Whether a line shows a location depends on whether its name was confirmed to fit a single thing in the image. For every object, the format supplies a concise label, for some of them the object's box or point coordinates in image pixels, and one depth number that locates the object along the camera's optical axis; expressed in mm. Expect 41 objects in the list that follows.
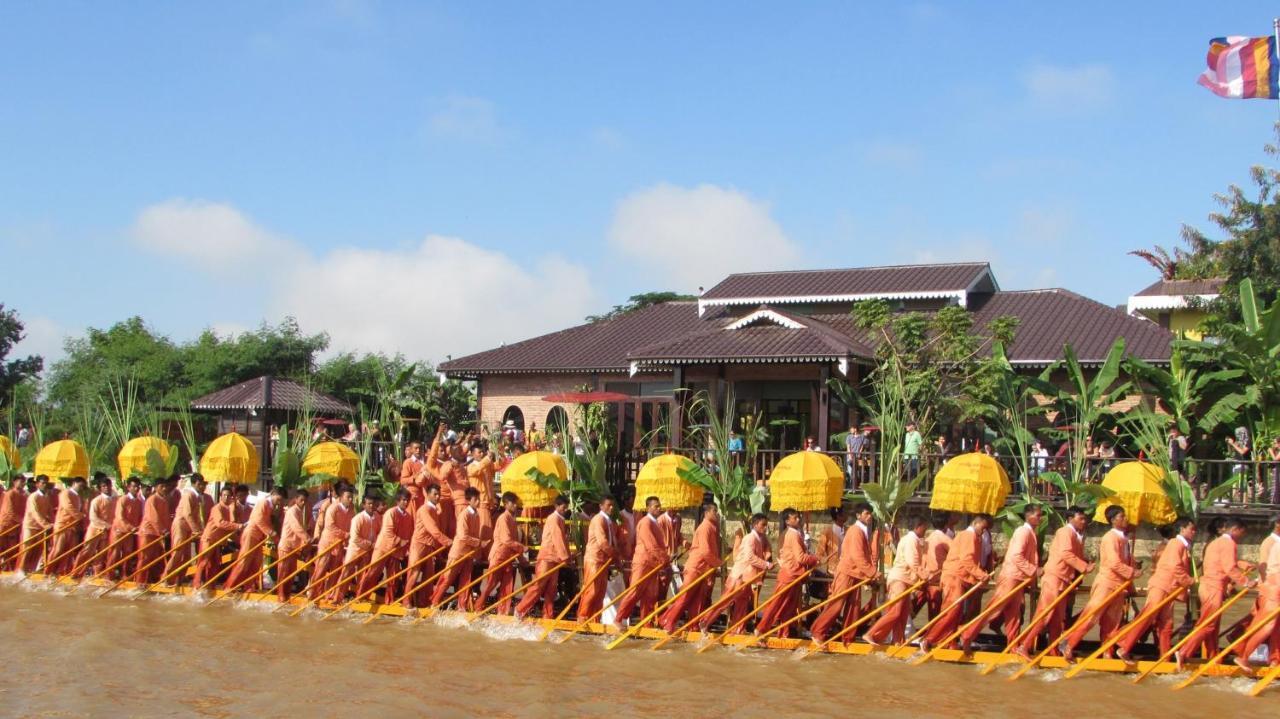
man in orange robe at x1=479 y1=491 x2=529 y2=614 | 12781
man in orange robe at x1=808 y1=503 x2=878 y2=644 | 11406
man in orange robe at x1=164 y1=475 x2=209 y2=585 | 15273
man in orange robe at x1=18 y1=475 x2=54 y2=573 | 16406
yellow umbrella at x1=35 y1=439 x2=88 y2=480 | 17891
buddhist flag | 18734
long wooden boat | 10344
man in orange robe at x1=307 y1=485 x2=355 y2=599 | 13938
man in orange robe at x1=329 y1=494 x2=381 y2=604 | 13734
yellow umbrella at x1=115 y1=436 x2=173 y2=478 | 17688
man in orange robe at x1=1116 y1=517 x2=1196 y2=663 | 10312
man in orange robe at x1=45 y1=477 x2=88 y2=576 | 16188
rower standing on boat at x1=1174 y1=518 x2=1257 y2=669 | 10336
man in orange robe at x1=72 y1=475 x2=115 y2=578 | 15773
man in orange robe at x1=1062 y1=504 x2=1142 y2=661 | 10453
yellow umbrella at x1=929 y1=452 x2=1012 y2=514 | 11914
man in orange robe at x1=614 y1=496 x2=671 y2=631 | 12109
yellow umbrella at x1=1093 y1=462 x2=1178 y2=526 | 12539
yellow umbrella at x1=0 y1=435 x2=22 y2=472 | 20016
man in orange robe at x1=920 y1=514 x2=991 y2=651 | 10992
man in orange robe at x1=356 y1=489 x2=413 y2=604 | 13617
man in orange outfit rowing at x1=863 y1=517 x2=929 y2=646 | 11258
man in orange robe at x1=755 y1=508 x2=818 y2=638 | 11531
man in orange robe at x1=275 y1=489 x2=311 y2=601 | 14207
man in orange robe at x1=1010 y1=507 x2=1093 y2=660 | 10672
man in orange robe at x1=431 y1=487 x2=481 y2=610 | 13070
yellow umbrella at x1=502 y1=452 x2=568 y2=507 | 14352
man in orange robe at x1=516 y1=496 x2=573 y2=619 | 12555
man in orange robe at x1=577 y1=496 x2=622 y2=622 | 12250
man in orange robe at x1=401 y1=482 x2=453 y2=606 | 13383
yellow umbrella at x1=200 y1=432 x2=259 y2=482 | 16219
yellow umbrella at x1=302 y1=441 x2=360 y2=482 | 17219
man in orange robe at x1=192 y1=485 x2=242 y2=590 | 14906
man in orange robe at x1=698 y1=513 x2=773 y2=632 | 11633
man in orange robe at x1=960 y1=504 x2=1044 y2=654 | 10859
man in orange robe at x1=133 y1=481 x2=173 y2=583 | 15469
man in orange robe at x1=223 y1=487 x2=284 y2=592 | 14609
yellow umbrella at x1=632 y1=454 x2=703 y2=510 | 13328
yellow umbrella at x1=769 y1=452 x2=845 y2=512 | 12352
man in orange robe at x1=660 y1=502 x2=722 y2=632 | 11969
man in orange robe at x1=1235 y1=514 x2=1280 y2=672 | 9961
